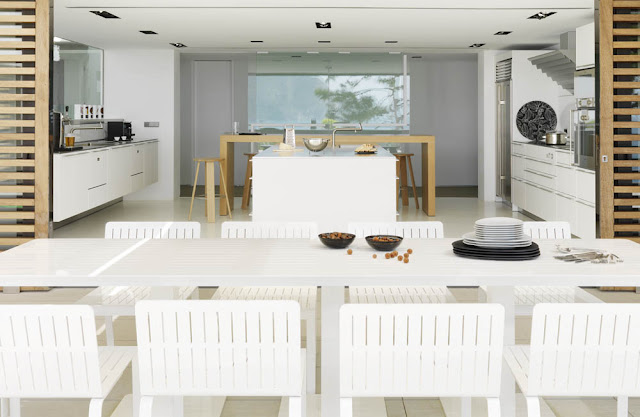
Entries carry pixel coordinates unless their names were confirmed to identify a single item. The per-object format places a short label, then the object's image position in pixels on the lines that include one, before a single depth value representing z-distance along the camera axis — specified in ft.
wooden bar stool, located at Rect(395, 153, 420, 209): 36.66
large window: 36.35
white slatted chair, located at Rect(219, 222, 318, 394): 11.28
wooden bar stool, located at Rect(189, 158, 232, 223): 30.30
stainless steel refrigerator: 35.34
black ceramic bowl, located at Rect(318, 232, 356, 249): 10.29
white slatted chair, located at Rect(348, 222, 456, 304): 11.49
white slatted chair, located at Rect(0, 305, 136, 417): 7.04
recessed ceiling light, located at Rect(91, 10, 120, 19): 26.02
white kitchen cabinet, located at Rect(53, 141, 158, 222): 24.47
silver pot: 29.07
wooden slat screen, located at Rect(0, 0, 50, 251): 18.62
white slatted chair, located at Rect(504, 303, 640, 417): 6.93
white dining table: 8.55
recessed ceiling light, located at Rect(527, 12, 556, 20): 25.88
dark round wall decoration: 34.50
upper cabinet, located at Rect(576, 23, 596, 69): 24.47
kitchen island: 21.63
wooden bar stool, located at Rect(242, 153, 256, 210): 34.68
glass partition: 31.83
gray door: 44.29
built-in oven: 21.17
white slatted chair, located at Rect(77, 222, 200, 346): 11.21
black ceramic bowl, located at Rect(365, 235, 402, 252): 9.85
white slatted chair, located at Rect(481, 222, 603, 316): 11.35
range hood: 29.53
